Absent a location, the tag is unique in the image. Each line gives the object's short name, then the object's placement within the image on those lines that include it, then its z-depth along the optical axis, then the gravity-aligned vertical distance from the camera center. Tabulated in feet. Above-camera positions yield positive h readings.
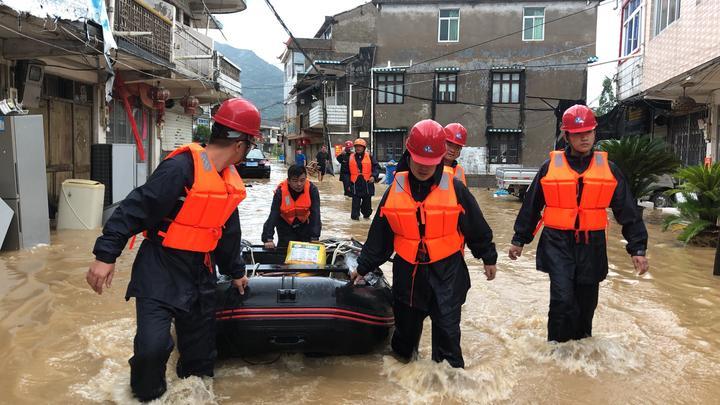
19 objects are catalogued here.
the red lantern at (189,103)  63.00 +5.41
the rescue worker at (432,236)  12.48 -1.65
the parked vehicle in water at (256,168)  88.12 -1.81
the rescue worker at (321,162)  90.39 -0.80
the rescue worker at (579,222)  14.33 -1.44
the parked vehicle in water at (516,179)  58.65 -1.84
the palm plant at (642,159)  41.27 +0.21
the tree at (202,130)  170.76 +7.05
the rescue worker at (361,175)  41.01 -1.20
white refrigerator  26.86 -1.27
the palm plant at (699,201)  31.07 -1.99
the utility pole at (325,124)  99.76 +5.68
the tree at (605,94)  171.34 +20.27
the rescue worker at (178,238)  10.34 -1.48
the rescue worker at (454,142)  19.42 +0.56
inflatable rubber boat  13.15 -3.53
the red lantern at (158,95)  53.23 +5.27
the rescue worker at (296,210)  20.45 -1.84
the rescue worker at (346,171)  43.98 -1.04
